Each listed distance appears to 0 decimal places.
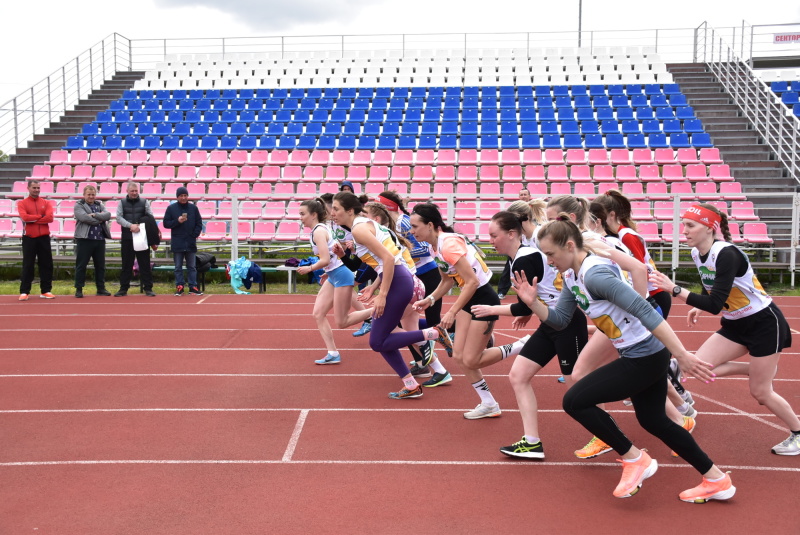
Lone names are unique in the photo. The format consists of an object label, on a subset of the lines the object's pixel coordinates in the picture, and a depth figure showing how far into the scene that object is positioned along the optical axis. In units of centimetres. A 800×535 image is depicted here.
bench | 1294
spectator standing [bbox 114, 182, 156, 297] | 1266
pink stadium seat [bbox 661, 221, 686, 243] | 1432
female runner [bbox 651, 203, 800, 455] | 461
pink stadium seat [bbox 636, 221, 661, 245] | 1444
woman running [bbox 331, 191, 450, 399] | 590
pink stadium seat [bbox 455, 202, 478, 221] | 1577
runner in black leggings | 386
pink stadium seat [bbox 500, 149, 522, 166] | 1870
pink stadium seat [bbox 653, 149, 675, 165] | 1822
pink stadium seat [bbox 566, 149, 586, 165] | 1844
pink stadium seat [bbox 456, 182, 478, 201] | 1725
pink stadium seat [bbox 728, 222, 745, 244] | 1414
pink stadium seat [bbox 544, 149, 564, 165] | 1853
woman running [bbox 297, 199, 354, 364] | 743
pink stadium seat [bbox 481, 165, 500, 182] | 1775
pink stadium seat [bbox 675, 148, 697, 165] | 1819
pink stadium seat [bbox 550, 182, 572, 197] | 1675
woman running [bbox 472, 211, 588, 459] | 475
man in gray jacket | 1242
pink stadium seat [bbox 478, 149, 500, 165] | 1881
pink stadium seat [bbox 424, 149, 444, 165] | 1892
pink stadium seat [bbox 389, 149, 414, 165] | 1902
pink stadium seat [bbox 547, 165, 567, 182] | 1745
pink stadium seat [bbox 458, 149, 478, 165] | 1886
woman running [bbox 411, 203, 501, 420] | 526
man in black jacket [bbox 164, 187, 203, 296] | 1263
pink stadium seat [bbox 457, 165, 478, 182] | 1783
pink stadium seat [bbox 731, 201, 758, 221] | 1517
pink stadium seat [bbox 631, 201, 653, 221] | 1507
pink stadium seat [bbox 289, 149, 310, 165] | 1944
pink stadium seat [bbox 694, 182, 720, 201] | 1677
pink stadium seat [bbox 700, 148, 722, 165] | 1831
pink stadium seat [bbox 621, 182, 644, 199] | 1639
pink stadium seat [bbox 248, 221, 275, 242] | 1504
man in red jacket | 1209
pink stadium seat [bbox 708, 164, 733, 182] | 1727
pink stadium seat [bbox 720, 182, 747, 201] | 1661
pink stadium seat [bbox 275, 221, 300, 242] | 1498
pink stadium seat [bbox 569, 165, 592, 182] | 1736
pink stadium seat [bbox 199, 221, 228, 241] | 1517
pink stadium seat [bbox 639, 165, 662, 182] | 1719
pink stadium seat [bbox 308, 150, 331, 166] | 1923
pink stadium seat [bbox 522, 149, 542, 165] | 1862
